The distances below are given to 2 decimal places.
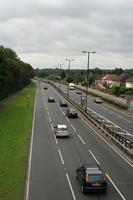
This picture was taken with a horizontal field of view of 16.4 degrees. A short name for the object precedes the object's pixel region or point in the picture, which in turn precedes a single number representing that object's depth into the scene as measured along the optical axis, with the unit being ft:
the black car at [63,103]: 302.45
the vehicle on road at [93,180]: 91.40
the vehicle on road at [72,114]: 233.35
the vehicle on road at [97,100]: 350.33
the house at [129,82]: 601.21
